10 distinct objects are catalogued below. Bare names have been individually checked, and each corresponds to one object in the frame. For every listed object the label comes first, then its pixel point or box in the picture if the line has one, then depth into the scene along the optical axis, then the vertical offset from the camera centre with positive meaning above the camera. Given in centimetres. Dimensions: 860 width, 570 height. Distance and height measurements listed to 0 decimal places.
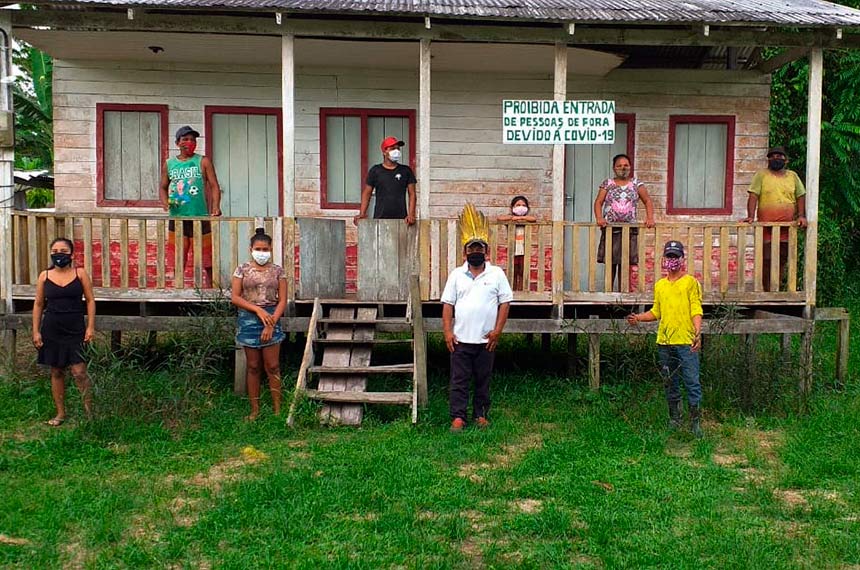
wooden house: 873 +131
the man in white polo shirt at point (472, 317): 750 -71
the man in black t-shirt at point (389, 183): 915 +54
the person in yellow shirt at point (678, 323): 720 -72
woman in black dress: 747 -71
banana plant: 1638 +222
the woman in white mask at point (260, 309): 782 -69
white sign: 865 +114
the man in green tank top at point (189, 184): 889 +50
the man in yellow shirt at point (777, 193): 926 +46
